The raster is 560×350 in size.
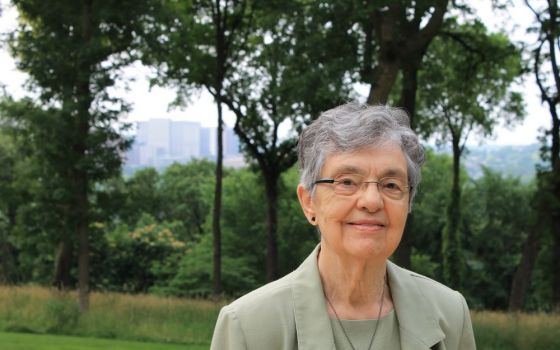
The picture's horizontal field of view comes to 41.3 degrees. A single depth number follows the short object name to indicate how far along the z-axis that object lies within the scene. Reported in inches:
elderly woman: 89.6
